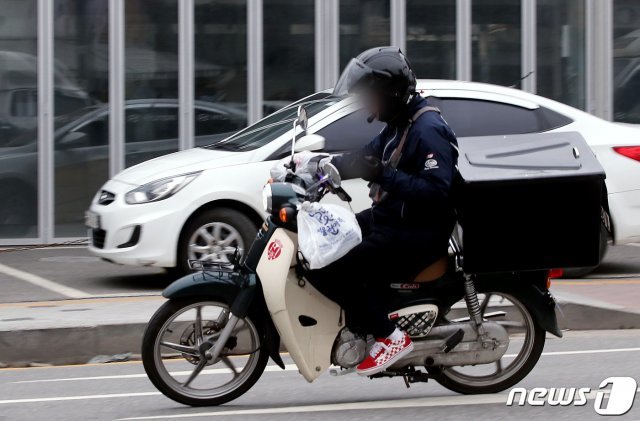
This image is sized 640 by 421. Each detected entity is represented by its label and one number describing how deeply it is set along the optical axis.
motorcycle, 12.22
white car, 20.36
